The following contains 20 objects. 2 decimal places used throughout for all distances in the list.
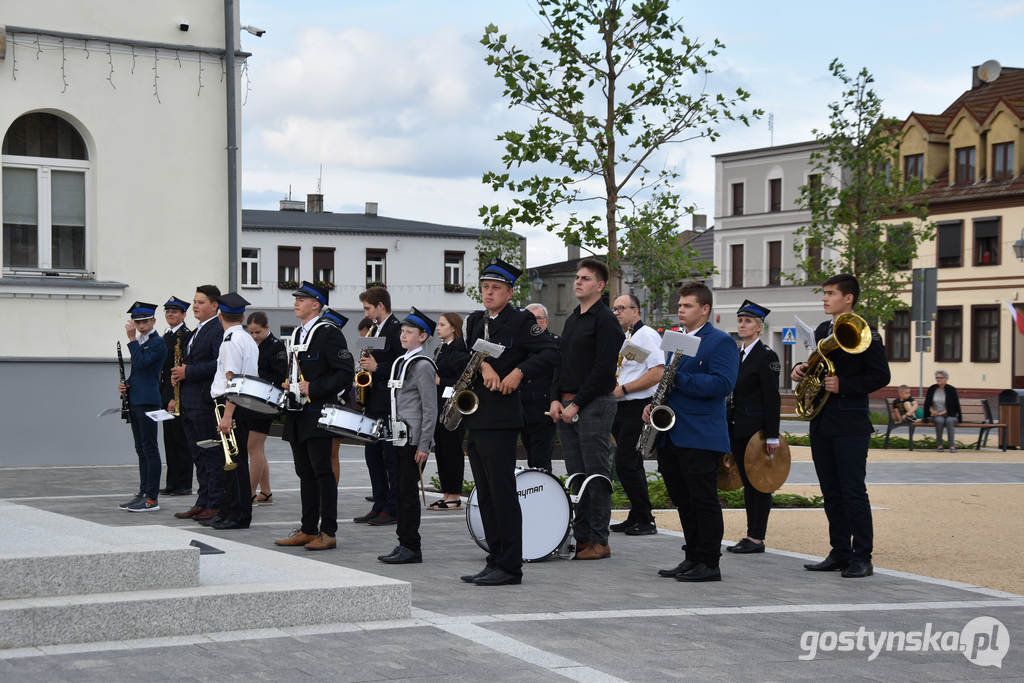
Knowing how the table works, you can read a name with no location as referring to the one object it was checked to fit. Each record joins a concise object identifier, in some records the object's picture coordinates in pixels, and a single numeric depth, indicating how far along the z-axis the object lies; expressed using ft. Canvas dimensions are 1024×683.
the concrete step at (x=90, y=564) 21.66
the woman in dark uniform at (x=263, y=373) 42.10
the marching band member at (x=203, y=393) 39.24
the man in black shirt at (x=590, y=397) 31.73
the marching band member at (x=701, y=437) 29.40
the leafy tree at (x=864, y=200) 100.73
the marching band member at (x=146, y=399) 41.32
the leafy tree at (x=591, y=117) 51.70
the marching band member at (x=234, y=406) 36.24
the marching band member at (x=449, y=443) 42.90
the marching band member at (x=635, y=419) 36.60
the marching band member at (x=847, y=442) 30.83
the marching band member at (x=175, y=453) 47.09
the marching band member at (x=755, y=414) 34.58
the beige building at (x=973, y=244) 167.32
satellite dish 190.39
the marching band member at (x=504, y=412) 28.14
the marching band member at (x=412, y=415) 30.81
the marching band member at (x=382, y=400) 37.52
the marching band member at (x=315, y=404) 32.94
